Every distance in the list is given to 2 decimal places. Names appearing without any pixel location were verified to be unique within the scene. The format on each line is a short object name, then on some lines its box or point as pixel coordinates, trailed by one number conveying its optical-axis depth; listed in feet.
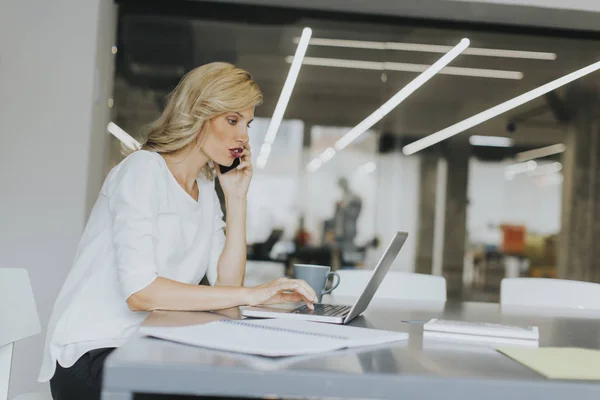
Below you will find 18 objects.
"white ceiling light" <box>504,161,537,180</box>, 15.58
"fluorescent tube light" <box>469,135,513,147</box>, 15.31
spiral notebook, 2.98
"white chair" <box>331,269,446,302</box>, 8.34
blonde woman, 4.82
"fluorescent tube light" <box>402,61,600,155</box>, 14.99
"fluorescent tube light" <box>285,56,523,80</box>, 14.79
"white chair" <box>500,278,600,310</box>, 8.16
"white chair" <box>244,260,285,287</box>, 14.55
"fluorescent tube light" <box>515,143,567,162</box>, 15.65
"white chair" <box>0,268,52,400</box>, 5.27
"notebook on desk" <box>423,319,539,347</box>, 3.84
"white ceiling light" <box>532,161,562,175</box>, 15.77
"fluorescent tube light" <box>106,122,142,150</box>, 13.91
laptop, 4.37
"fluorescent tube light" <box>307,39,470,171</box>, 14.80
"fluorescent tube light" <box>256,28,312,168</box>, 14.55
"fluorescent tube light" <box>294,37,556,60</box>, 14.80
